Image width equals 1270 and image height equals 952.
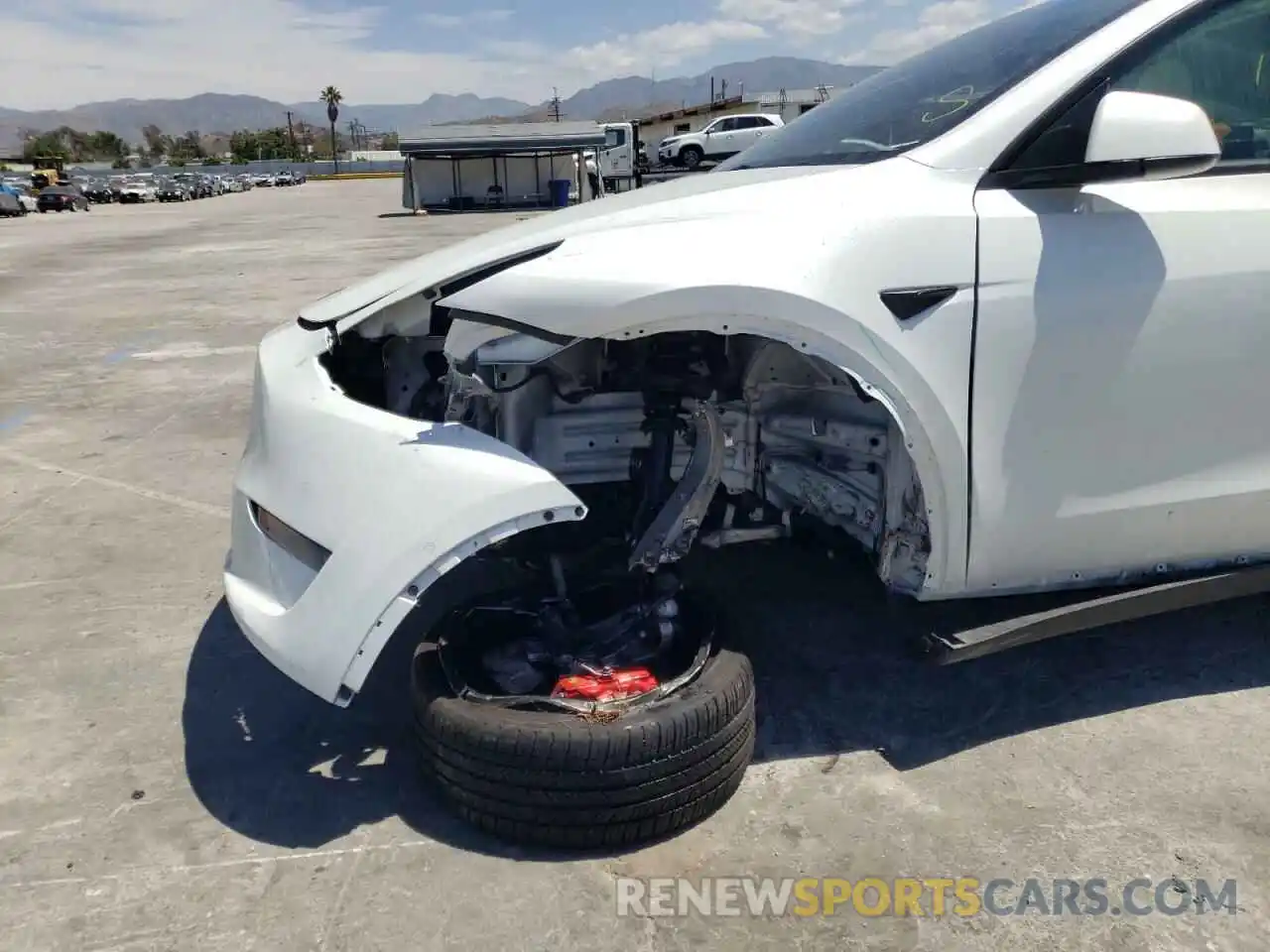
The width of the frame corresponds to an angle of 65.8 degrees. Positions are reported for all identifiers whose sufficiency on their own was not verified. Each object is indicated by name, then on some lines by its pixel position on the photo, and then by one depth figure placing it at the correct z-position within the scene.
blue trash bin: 34.72
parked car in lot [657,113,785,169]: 32.08
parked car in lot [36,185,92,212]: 41.12
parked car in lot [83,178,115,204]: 50.41
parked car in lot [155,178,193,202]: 50.34
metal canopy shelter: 34.31
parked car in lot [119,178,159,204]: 49.19
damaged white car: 2.06
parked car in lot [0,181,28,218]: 36.69
